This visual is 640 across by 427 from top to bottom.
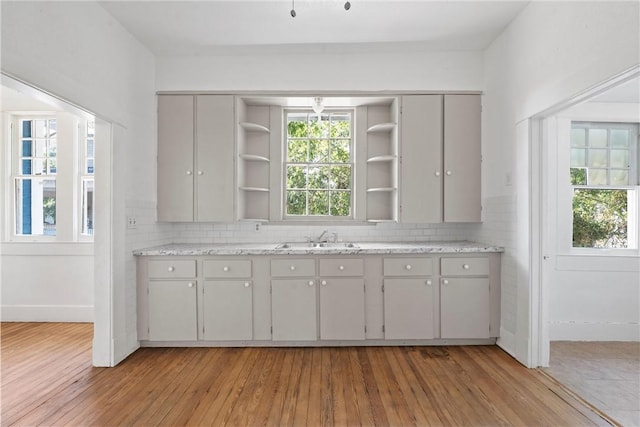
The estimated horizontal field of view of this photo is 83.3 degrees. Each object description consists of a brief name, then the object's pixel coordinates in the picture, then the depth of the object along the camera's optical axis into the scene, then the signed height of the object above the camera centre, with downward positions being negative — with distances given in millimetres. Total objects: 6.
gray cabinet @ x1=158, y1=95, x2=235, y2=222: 3723 +553
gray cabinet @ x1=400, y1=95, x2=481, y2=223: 3705 +555
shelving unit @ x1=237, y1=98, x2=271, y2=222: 4113 +537
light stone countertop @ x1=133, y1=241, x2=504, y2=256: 3361 -363
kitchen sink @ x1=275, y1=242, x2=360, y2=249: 3838 -361
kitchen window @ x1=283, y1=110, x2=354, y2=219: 4230 +562
